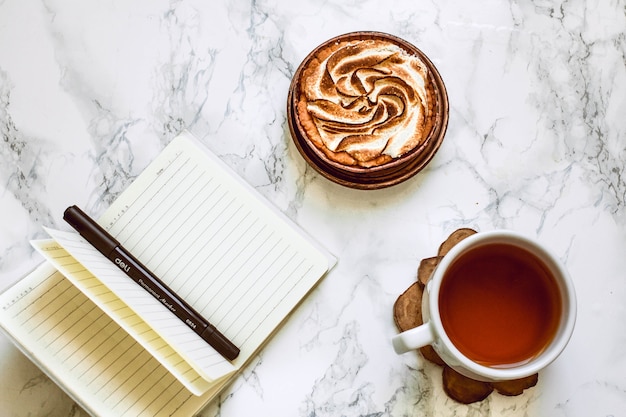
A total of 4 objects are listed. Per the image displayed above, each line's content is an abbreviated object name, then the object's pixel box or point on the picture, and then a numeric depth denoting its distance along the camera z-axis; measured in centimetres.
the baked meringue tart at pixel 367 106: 80
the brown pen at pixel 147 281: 79
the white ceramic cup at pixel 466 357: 67
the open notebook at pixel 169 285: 76
